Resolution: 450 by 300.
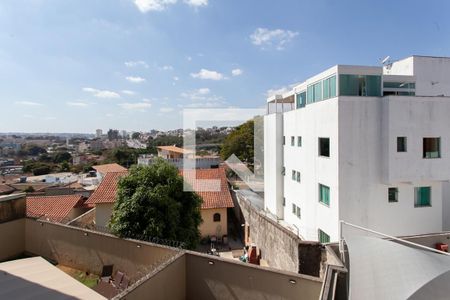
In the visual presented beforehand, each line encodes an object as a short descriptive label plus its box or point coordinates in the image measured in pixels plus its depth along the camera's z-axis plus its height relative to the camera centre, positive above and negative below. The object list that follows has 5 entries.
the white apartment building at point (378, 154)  11.78 -0.37
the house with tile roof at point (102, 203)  18.25 -3.67
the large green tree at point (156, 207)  11.25 -2.58
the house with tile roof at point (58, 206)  19.53 -4.33
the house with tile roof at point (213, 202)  19.22 -3.88
